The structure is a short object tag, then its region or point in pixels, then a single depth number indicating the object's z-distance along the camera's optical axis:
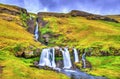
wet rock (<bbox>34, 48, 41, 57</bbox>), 40.54
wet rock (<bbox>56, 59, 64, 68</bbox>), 39.30
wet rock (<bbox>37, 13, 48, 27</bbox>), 64.98
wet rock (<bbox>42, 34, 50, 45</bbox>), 54.16
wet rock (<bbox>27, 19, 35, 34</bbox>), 61.44
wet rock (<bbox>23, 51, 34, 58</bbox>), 40.00
